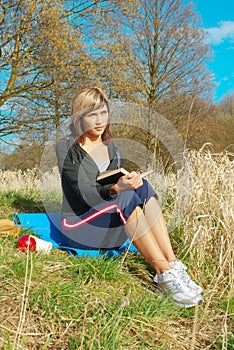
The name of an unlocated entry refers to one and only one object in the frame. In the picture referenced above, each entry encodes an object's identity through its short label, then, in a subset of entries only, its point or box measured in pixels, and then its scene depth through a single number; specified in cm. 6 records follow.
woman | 198
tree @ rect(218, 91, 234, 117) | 2006
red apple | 219
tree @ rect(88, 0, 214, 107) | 1030
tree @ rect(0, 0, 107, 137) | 546
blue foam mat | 236
